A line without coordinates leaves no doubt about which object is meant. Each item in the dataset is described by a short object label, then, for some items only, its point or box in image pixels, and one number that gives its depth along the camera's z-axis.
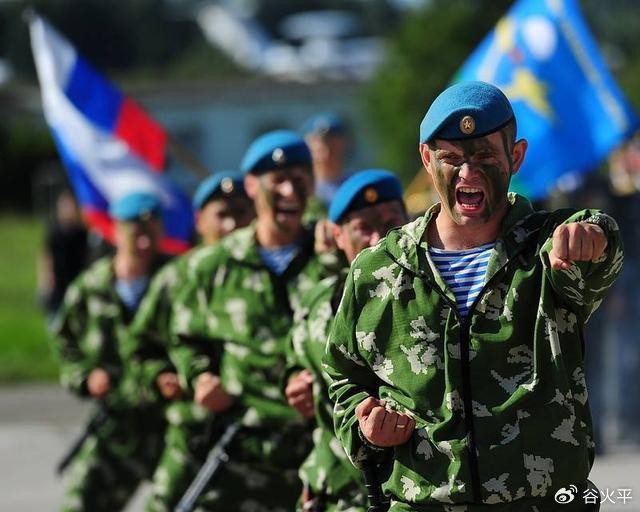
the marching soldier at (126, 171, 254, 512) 15.27
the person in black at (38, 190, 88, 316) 32.34
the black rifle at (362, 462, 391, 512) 9.48
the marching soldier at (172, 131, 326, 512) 13.70
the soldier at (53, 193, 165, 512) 17.34
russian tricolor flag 22.11
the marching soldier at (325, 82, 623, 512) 8.79
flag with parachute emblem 20.62
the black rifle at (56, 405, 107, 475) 17.62
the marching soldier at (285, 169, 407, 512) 11.86
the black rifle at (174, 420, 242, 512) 14.16
